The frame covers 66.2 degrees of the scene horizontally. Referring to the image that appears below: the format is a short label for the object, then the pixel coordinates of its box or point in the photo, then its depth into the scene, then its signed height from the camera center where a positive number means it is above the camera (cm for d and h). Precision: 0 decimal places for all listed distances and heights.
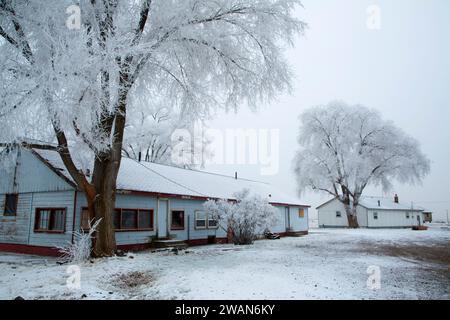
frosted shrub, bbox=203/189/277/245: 1898 -8
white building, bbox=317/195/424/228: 4847 -11
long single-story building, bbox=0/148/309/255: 1510 +25
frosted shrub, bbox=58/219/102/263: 1132 -128
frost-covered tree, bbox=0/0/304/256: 923 +514
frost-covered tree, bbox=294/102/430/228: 4147 +713
